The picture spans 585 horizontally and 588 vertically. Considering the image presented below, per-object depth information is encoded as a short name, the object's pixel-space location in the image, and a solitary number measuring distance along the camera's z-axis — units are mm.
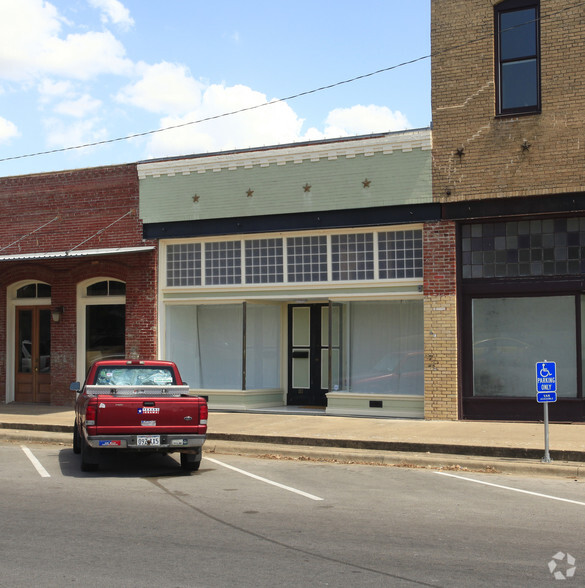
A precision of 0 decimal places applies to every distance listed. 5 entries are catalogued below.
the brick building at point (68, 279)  19500
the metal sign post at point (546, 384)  11875
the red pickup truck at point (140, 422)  10812
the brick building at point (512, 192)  15477
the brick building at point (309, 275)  16688
